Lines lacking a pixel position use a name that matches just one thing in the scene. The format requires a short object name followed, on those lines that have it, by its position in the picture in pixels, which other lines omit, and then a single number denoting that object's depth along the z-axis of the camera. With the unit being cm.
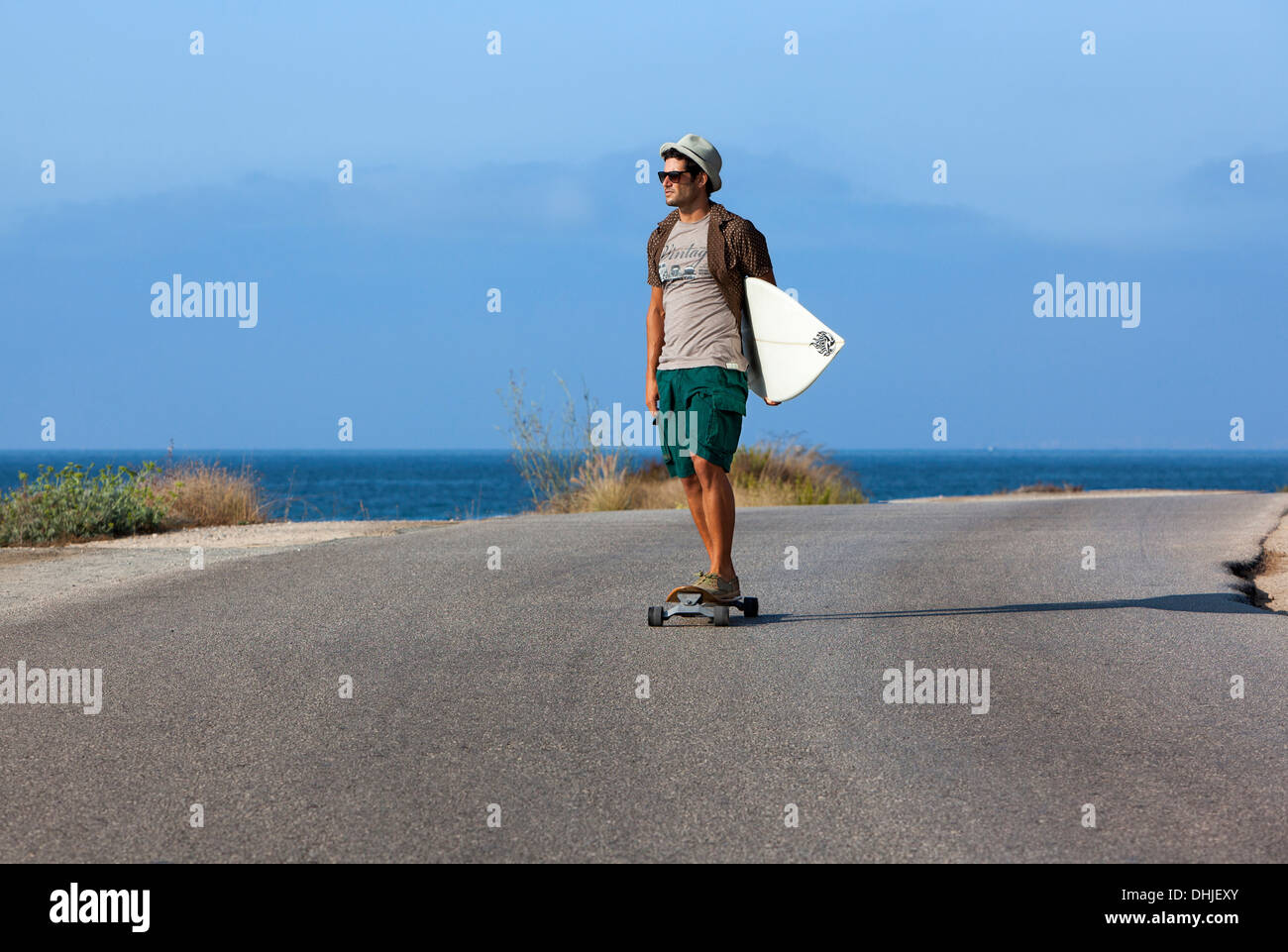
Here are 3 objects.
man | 1321
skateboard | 1324
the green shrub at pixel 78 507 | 2495
